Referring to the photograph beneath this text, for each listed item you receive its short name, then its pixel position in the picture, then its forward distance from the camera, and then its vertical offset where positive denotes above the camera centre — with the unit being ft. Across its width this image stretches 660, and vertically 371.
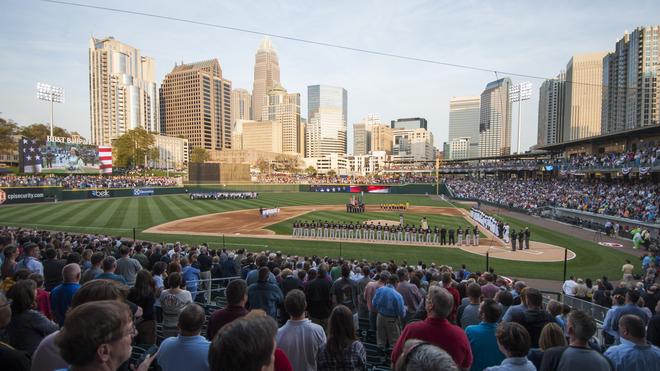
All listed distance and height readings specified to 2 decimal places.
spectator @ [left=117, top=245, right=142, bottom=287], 29.01 -8.12
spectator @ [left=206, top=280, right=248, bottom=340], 13.69 -5.47
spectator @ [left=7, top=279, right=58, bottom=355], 12.68 -5.57
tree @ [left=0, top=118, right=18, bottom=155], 212.23 +20.73
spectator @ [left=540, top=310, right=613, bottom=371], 10.81 -5.69
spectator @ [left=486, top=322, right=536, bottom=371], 10.14 -5.12
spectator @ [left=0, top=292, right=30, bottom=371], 8.45 -4.63
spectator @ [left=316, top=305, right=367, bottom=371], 10.79 -5.48
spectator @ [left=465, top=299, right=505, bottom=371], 13.17 -6.36
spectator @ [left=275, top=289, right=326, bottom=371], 11.96 -5.74
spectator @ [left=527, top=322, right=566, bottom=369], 12.05 -5.68
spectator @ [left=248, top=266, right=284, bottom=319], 19.39 -6.89
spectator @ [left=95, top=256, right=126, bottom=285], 23.18 -6.33
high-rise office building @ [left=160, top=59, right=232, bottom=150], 565.53 +106.40
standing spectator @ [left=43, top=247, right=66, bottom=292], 26.66 -7.74
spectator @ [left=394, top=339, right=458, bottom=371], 5.77 -3.18
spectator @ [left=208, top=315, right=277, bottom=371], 6.33 -3.22
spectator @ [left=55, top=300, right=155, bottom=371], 6.37 -3.09
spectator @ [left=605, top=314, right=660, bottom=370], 12.39 -6.37
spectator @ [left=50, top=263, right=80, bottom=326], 17.71 -6.21
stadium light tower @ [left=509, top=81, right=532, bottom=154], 215.31 +49.16
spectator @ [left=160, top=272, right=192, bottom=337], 18.22 -6.85
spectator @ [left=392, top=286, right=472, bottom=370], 11.35 -5.23
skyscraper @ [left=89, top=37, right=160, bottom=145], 513.45 +109.67
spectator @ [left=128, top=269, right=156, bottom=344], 17.56 -6.77
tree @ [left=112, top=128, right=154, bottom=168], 290.56 +18.49
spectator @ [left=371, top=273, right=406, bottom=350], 20.15 -8.20
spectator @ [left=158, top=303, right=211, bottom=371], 10.43 -5.37
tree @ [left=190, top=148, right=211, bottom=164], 405.18 +16.94
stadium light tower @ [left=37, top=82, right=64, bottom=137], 229.45 +50.29
